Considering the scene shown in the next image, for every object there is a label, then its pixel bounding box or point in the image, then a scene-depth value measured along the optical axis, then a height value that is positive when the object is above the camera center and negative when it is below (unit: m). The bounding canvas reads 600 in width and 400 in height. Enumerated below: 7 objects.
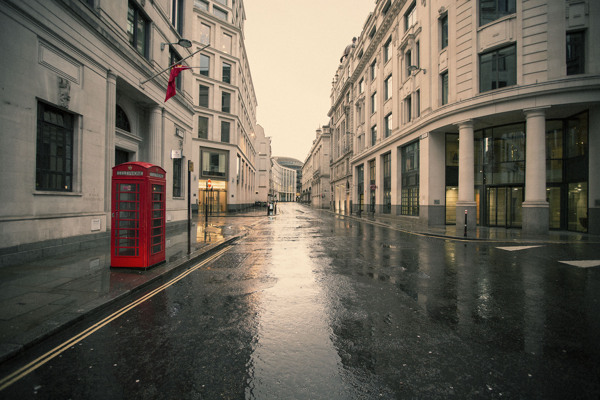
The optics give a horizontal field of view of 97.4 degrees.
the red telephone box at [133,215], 6.70 -0.40
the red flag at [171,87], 12.02 +5.29
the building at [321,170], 70.25 +9.02
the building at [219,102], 35.06 +13.88
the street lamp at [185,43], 10.73 +6.49
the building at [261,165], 79.00 +11.12
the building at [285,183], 151.20 +12.21
